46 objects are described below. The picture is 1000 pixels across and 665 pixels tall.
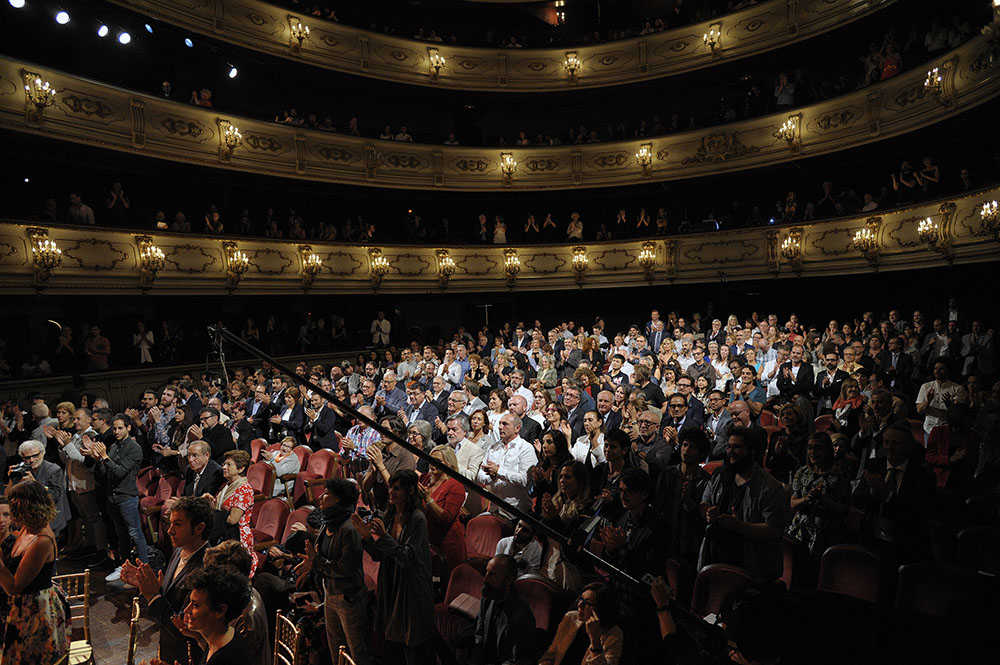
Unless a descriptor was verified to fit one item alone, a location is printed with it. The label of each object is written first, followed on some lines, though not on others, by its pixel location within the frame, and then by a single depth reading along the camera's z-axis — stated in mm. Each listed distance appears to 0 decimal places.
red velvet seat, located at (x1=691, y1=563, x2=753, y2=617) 2846
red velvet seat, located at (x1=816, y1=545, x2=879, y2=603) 2955
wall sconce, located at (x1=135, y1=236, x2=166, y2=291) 11523
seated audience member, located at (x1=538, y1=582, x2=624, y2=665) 2354
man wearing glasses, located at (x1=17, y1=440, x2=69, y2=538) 4574
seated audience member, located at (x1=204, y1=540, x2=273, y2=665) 2207
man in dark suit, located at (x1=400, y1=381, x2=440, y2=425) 7297
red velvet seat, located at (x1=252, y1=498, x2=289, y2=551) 4559
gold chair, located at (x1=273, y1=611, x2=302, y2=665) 2803
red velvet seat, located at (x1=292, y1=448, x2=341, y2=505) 5469
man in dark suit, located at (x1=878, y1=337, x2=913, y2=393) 6978
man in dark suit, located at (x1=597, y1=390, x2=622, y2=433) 6016
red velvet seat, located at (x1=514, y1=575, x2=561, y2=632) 2922
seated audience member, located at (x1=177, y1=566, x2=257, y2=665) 2082
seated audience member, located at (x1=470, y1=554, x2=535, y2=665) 2664
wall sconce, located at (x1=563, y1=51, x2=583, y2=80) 16484
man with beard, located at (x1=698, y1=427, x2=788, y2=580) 3211
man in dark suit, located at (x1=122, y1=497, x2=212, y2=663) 2777
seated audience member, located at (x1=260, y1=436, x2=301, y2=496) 5844
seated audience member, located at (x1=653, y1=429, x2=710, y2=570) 3564
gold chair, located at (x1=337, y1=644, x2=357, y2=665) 2422
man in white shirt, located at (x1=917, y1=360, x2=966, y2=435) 5715
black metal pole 1713
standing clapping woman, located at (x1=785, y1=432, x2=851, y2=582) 3484
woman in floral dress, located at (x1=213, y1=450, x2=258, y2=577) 3674
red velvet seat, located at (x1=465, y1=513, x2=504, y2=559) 3916
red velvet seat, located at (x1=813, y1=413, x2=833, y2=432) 5955
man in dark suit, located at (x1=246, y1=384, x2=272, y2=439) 8367
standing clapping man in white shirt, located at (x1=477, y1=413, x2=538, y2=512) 4637
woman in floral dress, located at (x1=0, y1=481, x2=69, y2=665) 2877
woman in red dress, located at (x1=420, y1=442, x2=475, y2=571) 3850
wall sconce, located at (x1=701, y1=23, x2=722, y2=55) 14703
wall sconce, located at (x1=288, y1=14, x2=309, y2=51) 13922
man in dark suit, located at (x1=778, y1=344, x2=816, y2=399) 7434
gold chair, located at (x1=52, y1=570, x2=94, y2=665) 3156
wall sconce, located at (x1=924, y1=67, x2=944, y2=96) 10154
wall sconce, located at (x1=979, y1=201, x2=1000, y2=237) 9008
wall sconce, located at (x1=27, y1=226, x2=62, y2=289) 10125
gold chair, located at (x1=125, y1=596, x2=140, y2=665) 3005
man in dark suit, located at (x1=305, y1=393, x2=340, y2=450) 6945
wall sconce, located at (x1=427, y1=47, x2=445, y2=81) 15969
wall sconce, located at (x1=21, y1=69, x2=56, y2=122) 9977
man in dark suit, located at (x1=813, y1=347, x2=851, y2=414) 7109
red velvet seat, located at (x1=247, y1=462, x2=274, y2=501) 5484
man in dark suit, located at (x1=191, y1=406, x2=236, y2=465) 5609
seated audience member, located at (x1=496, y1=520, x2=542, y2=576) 3336
